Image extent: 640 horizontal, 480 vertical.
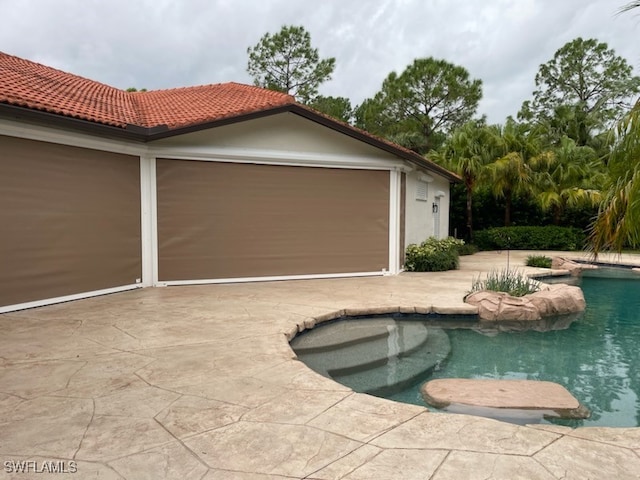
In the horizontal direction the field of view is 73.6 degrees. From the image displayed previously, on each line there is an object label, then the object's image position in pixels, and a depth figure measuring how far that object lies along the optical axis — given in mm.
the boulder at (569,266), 14307
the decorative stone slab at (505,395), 4043
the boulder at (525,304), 7523
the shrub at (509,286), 8375
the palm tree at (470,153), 18703
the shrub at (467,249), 18319
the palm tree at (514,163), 18788
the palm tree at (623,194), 3471
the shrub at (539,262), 14969
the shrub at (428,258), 12594
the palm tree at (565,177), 19950
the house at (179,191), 7262
